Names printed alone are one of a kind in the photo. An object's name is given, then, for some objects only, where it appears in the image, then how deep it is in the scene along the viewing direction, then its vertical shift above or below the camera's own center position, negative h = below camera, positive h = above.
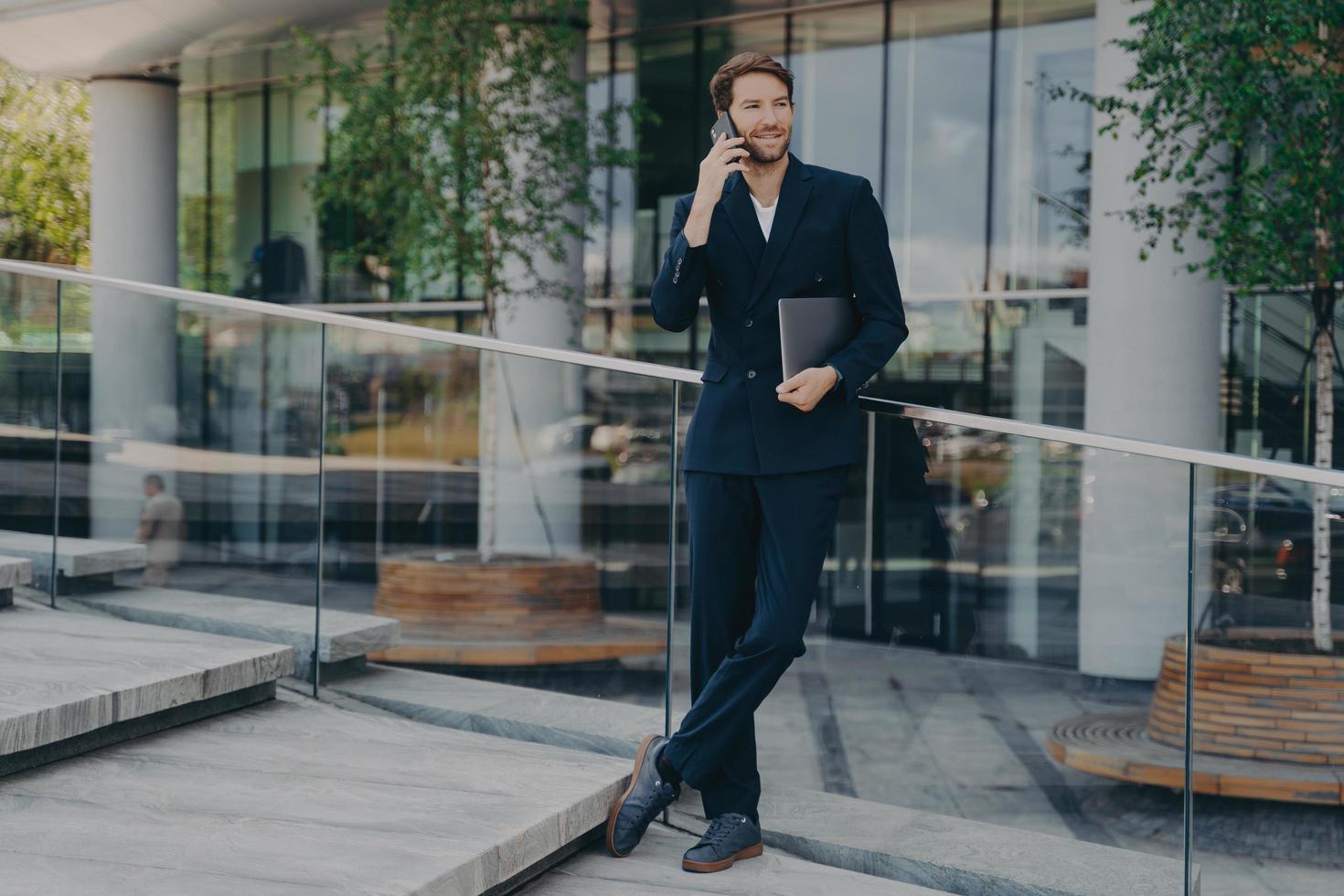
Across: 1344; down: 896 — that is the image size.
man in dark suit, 2.86 +0.04
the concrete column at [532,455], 7.86 -0.30
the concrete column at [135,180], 12.67 +2.21
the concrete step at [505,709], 3.61 -0.87
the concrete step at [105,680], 3.02 -0.69
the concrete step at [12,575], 4.29 -0.57
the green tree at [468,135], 8.81 +1.92
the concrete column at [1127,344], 8.66 +0.55
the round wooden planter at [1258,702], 3.61 -0.98
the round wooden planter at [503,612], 4.89 -0.94
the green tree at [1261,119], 6.46 +1.57
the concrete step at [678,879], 2.88 -1.05
